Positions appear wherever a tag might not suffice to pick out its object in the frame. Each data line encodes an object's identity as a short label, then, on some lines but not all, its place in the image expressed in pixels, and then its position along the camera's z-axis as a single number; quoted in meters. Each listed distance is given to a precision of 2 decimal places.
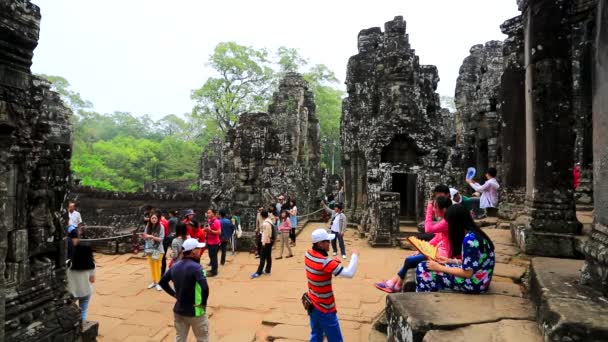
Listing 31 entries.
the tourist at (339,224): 9.12
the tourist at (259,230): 8.71
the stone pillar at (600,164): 2.54
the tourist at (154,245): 7.07
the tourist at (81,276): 4.79
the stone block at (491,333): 2.28
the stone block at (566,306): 1.94
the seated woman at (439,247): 3.93
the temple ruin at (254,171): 12.74
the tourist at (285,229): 9.53
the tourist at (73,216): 7.79
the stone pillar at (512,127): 7.75
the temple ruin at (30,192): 2.88
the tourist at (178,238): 6.39
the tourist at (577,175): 7.81
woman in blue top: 2.99
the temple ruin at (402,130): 11.02
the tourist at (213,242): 8.09
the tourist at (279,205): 12.24
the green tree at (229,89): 29.38
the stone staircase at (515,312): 2.03
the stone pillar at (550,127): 4.50
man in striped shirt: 3.55
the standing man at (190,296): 3.67
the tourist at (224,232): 9.02
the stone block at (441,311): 2.45
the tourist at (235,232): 10.46
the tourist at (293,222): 11.84
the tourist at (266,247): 7.83
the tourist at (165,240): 7.58
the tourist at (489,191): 7.70
